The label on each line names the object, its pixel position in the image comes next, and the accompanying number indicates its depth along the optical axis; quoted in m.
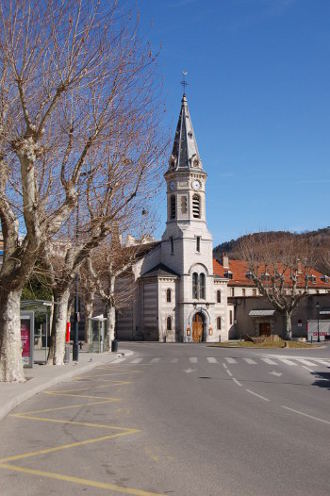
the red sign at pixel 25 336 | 24.35
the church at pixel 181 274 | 69.06
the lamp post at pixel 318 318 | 59.08
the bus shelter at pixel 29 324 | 24.09
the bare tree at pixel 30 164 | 16.42
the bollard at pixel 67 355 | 28.18
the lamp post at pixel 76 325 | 30.44
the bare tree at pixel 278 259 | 57.09
